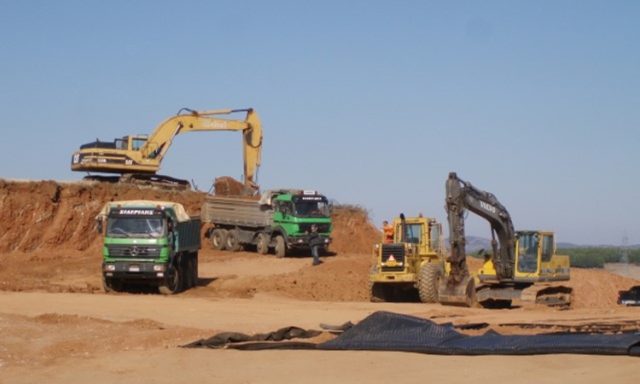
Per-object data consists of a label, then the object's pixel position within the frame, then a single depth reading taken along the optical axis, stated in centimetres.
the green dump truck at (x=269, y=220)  4419
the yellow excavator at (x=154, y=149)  5241
